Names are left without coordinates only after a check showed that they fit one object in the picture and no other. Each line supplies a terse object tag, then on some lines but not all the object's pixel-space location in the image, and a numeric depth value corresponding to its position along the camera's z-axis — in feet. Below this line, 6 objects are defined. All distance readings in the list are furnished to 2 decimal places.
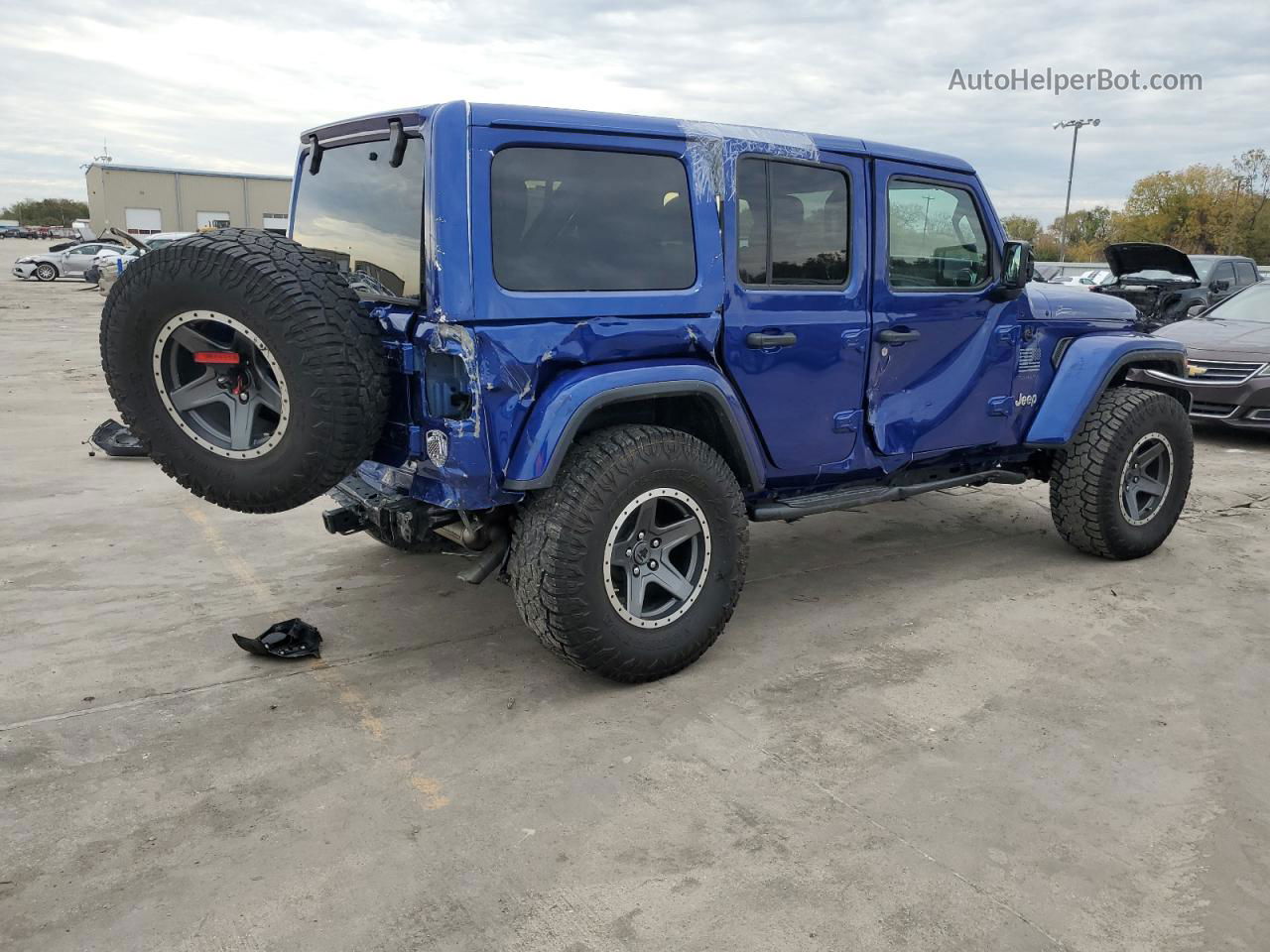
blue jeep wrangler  10.44
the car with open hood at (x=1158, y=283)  44.11
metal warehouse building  163.53
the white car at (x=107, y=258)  96.03
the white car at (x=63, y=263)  105.70
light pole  163.55
